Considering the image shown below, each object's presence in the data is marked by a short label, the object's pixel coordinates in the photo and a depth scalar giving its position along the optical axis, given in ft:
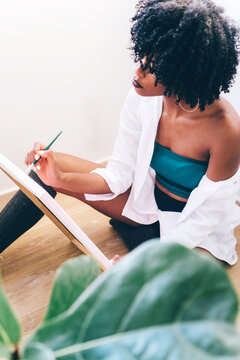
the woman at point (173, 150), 2.98
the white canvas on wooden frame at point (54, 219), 3.39
